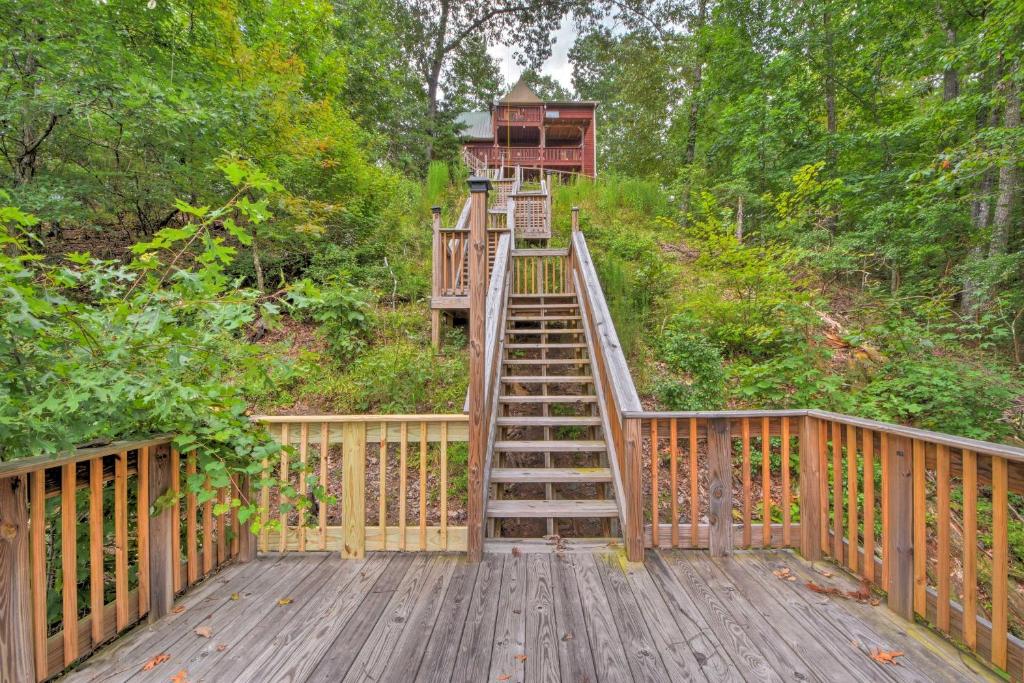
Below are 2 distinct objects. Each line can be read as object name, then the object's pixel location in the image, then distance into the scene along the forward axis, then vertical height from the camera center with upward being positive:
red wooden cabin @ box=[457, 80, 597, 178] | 16.31 +9.15
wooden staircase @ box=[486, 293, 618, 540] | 2.65 -0.78
